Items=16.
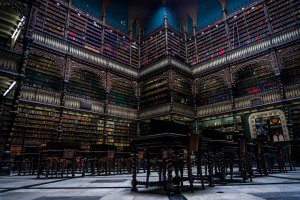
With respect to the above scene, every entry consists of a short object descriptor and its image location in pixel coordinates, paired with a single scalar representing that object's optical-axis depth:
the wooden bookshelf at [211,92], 10.19
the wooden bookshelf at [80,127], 8.42
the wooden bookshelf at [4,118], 6.62
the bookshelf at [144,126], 10.78
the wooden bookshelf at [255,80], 8.82
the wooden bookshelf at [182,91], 10.39
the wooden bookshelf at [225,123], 9.23
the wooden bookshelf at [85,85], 9.35
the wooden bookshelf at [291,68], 8.15
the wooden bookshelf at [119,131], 9.86
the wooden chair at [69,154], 4.20
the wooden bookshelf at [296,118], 7.56
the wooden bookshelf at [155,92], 10.41
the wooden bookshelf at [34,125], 7.16
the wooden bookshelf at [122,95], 10.79
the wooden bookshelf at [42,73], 8.02
